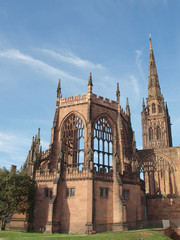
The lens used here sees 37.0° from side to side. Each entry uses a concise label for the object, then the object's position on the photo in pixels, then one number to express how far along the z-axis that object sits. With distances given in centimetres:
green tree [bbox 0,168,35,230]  3108
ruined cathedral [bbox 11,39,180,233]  3164
